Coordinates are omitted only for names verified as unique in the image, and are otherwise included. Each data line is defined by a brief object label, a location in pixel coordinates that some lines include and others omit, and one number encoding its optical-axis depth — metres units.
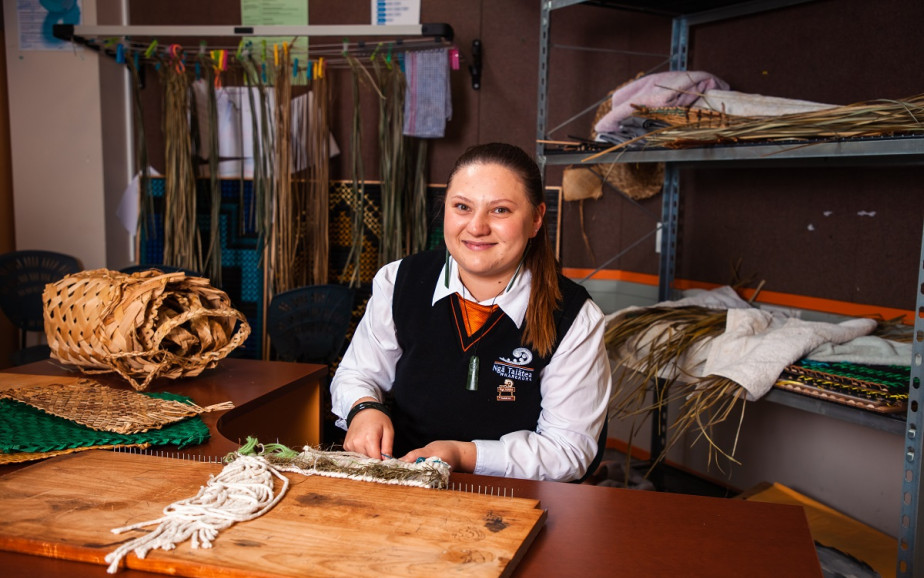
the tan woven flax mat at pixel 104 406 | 1.48
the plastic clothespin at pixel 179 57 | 3.55
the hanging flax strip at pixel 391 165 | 3.47
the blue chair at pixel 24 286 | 3.37
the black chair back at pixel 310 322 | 2.92
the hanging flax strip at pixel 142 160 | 3.78
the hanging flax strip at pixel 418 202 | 3.55
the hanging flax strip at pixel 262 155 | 3.51
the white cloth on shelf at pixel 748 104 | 2.21
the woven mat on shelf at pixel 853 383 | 1.93
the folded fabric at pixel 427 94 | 3.41
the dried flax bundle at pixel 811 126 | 1.85
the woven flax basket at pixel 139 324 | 1.79
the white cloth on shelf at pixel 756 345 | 2.20
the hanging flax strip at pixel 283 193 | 3.47
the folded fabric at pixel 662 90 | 2.56
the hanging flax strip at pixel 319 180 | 3.58
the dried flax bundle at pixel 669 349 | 2.29
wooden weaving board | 0.91
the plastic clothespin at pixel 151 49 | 3.56
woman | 1.65
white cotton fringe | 0.95
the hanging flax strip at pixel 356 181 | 3.54
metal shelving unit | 1.79
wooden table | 0.97
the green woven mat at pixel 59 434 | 1.34
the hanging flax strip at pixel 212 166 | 3.62
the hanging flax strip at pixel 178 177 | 3.63
